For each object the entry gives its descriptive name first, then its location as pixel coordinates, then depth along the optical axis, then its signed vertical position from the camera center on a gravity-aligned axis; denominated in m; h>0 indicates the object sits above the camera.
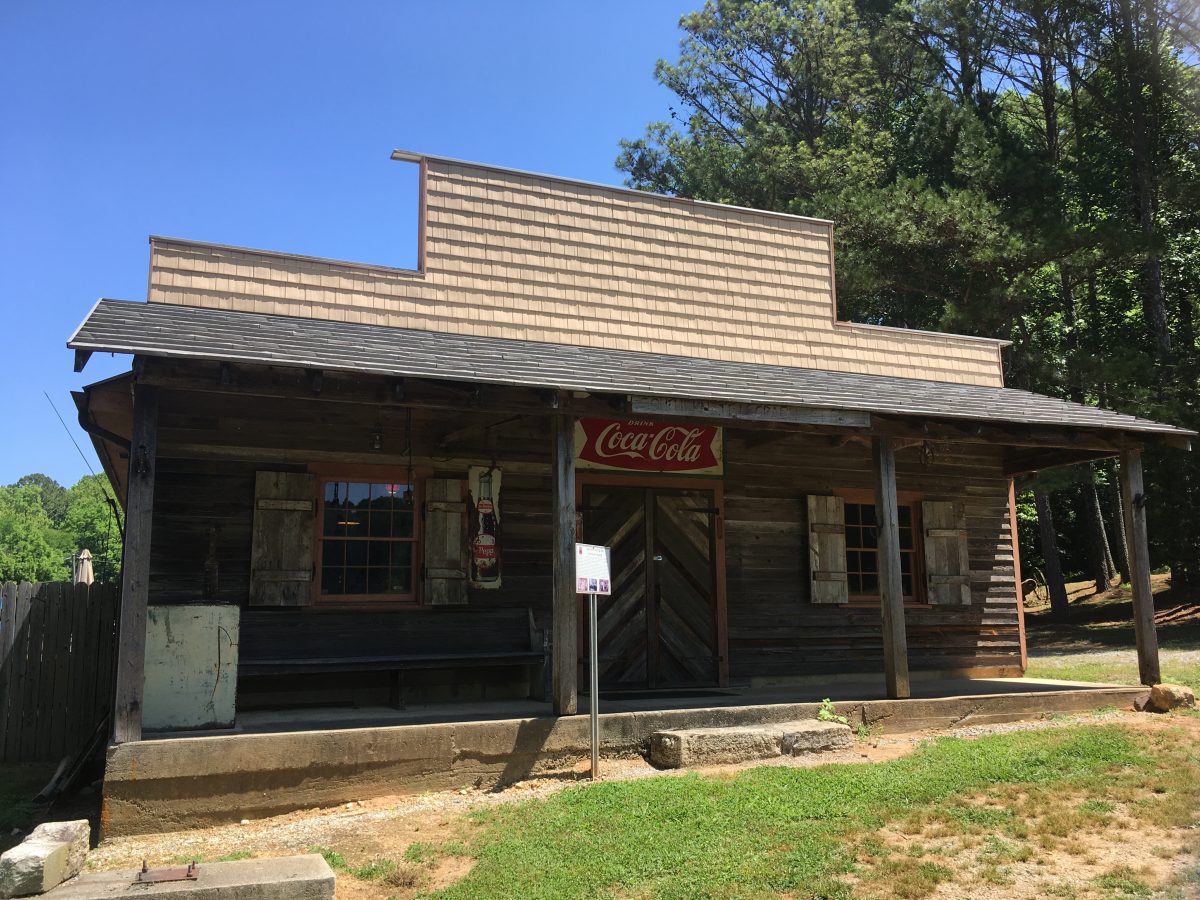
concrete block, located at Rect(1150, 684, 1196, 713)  9.41 -1.16
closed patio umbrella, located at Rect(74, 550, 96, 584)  14.59 +0.39
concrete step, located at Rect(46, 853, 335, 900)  4.64 -1.44
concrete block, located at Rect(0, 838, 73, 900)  4.63 -1.35
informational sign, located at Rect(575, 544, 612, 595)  7.46 +0.13
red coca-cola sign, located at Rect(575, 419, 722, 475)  10.59 +1.57
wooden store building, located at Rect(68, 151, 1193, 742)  7.80 +1.35
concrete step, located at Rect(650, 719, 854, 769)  7.58 -1.28
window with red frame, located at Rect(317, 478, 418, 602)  9.48 +0.49
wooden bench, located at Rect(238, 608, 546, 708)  8.71 -0.51
